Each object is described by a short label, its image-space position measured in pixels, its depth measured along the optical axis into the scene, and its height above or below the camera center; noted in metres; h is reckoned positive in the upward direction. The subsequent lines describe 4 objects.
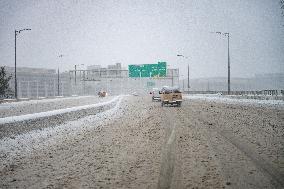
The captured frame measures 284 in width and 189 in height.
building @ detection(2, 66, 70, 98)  132.38 +1.97
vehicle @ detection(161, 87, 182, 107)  30.77 -0.95
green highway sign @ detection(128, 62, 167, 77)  79.00 +4.61
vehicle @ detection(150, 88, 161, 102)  43.91 -1.12
